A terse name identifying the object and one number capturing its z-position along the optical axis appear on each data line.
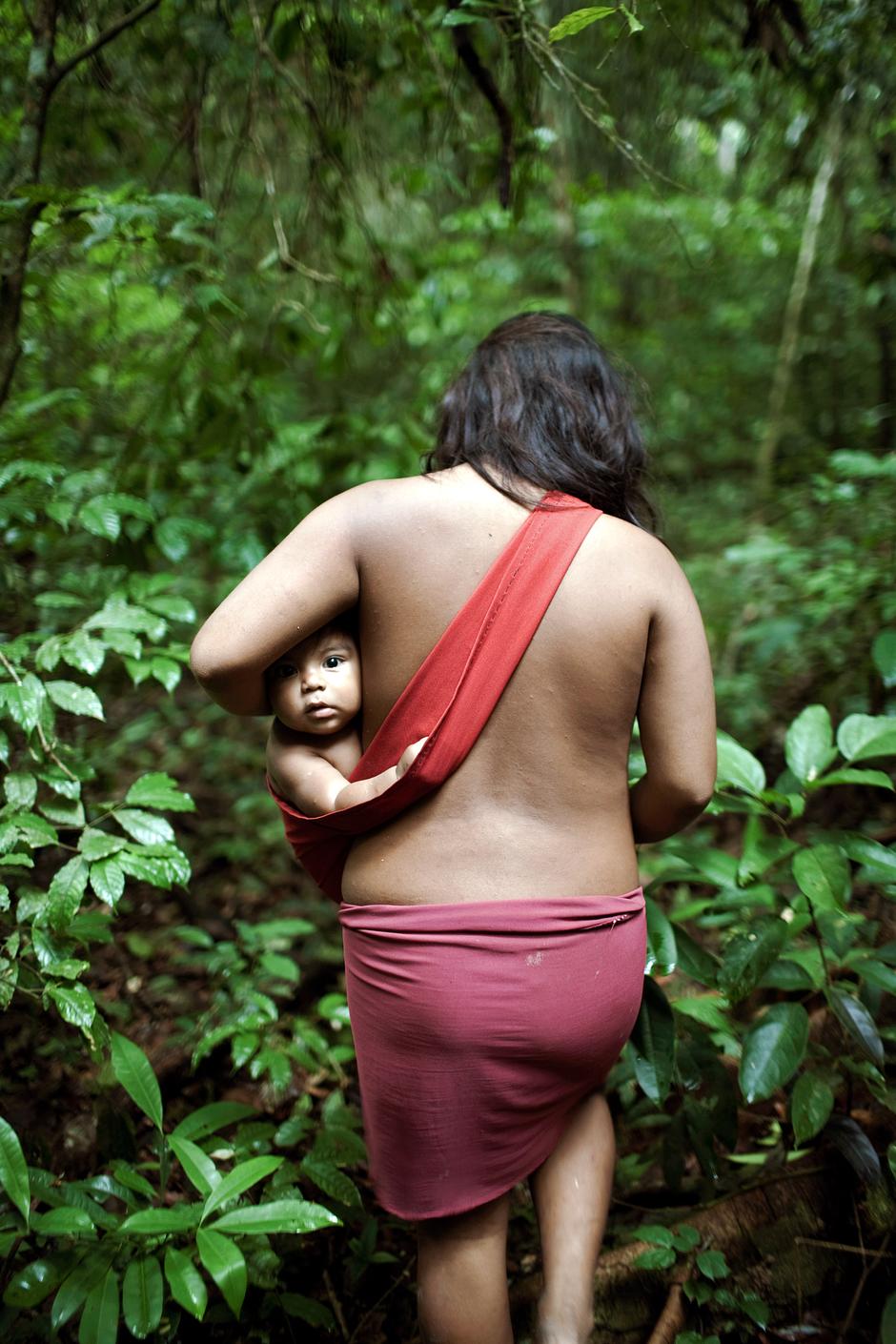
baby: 1.57
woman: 1.46
